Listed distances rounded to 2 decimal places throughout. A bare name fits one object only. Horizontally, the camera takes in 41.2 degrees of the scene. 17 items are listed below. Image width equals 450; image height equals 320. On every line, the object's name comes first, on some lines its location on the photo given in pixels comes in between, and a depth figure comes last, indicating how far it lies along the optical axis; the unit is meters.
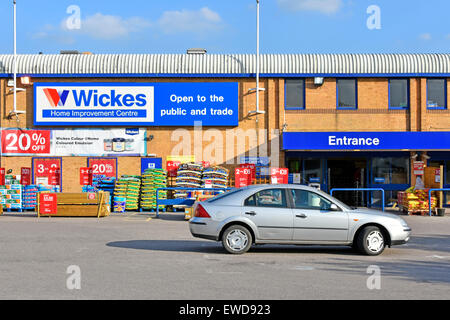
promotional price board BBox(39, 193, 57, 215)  23.17
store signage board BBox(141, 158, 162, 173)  30.25
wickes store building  30.42
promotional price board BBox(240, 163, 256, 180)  28.76
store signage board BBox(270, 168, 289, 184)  26.49
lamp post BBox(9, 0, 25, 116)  29.98
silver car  12.54
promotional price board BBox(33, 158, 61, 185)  30.31
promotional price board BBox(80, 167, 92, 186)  26.38
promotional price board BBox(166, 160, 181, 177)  30.23
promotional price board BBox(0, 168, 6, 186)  26.63
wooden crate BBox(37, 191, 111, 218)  23.38
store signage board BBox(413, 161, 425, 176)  26.95
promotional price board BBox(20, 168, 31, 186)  26.69
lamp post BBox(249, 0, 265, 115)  29.91
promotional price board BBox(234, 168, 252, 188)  26.48
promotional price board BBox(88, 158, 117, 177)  30.28
